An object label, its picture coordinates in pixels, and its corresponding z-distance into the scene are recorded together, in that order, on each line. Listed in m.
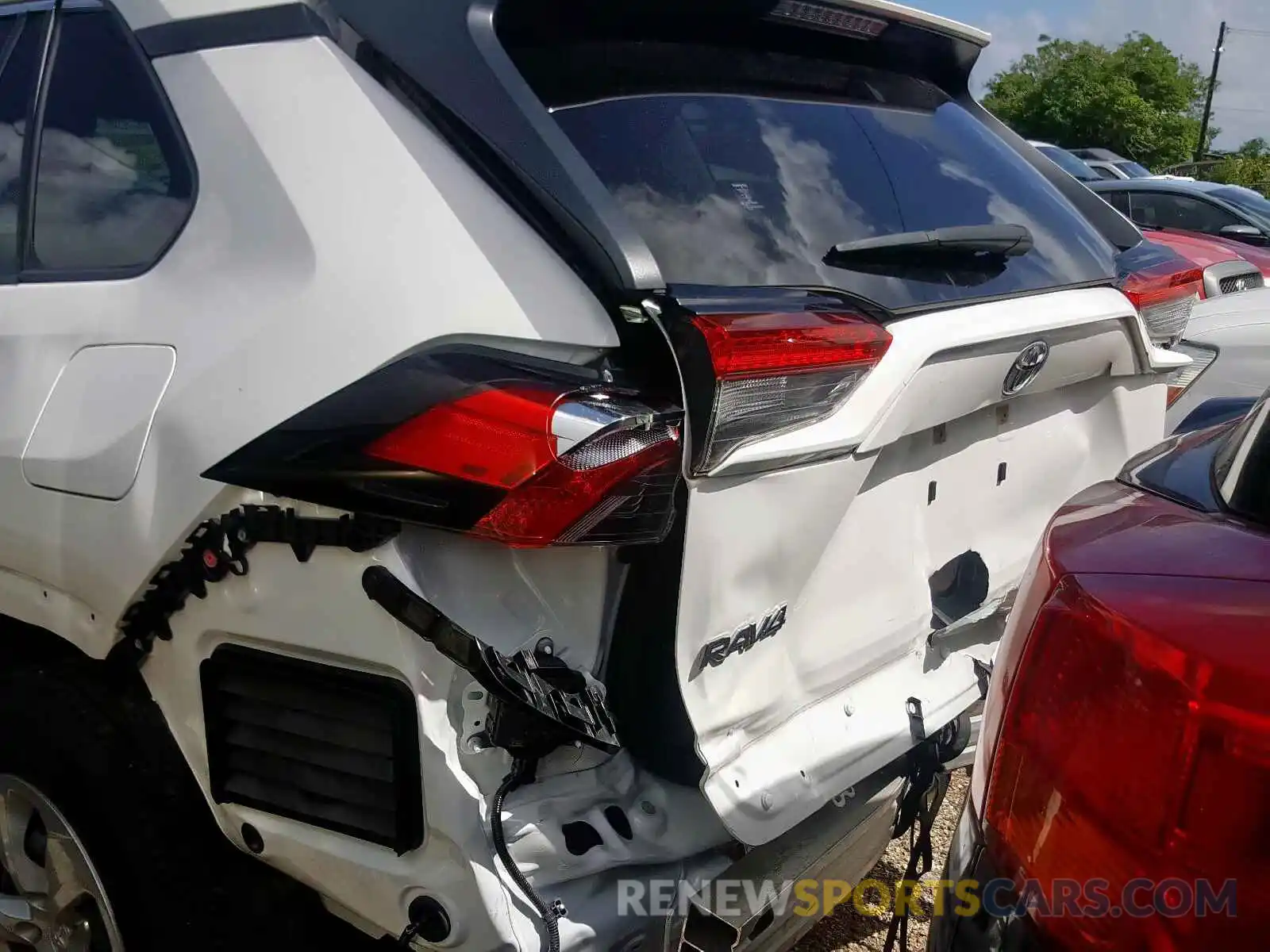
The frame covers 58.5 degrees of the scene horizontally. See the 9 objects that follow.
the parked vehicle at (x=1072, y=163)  12.13
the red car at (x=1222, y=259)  7.41
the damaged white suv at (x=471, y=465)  1.54
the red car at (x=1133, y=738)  0.98
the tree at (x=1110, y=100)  42.34
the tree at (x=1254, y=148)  45.32
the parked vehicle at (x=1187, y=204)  10.20
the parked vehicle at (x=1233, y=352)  4.77
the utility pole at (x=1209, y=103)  44.72
